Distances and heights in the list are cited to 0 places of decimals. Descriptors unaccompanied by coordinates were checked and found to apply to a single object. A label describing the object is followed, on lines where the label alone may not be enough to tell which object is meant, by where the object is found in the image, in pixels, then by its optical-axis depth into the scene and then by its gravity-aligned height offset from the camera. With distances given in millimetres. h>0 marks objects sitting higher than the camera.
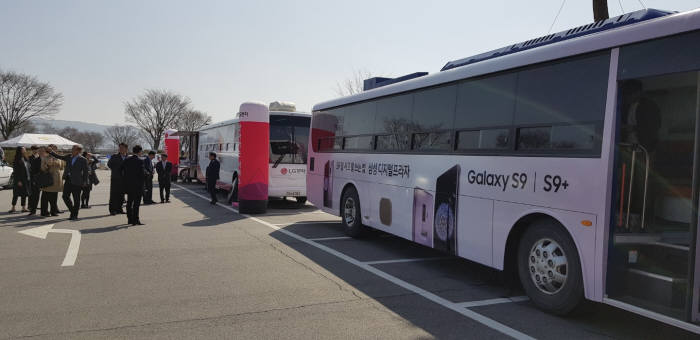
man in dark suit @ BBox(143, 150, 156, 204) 14531 -929
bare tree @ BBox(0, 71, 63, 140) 54934 +4637
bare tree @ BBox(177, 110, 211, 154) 72375 +4975
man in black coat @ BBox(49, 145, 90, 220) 11781 -805
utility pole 12535 +4408
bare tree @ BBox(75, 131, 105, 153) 111019 +1533
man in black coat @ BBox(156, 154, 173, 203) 16625 -862
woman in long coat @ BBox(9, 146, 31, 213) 12586 -920
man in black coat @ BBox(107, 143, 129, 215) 12305 -1166
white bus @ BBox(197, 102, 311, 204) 14891 +230
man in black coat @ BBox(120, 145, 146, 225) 10812 -717
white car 20881 -1496
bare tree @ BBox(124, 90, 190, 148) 70438 +5298
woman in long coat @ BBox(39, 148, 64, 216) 11836 -958
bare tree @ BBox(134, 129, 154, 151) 72312 +1929
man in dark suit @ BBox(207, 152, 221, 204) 16047 -774
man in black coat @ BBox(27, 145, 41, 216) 11969 -885
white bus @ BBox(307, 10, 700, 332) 4230 +79
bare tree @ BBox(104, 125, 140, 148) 108788 +3243
